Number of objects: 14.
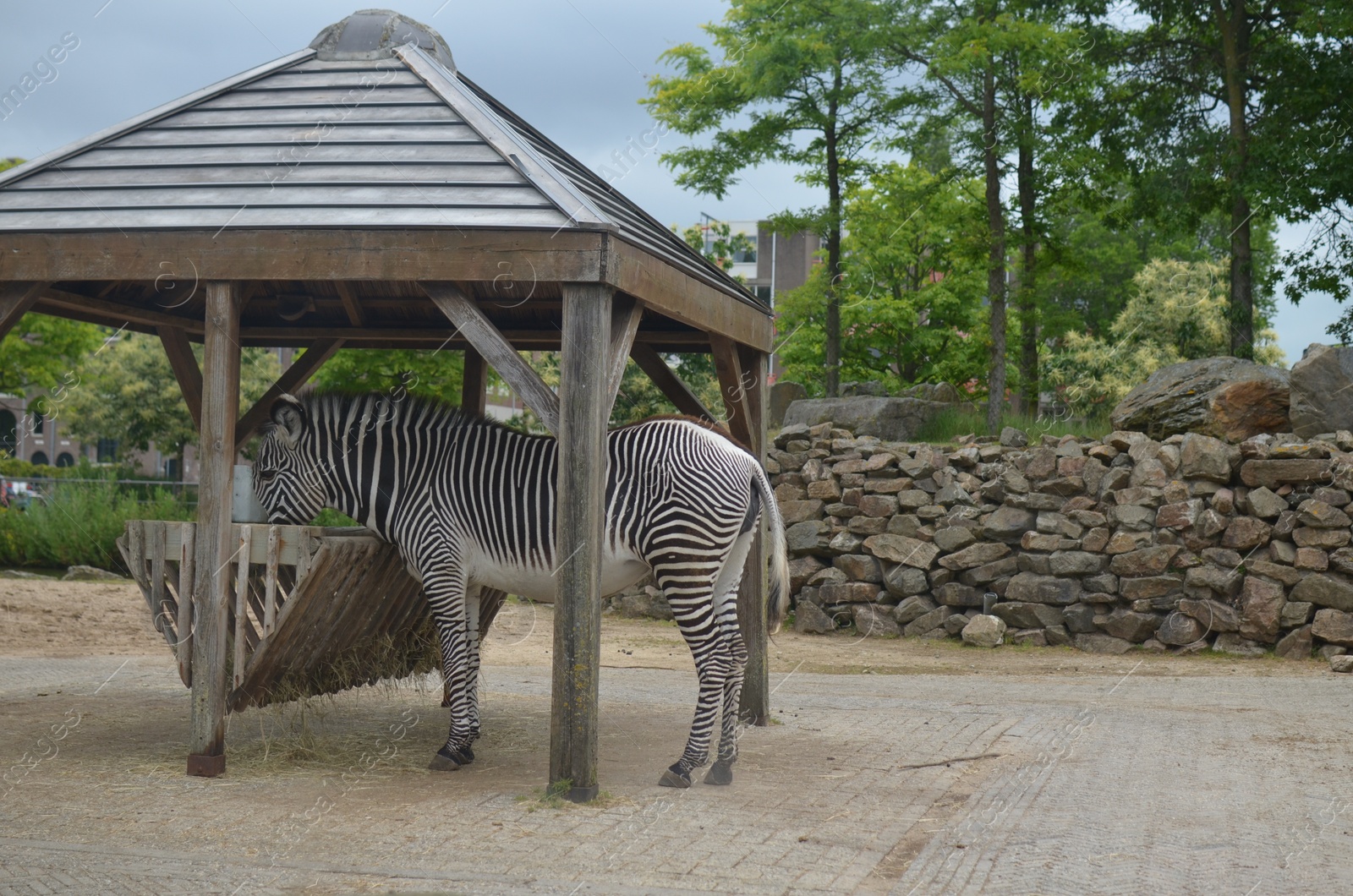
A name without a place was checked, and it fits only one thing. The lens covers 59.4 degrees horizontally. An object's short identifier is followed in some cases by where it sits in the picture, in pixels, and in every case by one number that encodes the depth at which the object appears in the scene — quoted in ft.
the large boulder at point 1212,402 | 43.29
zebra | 20.52
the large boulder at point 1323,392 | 42.32
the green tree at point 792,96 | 63.05
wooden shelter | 18.76
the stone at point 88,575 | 56.80
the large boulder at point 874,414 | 54.44
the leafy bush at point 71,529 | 58.75
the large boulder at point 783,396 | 66.49
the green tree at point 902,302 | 84.74
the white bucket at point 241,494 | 46.37
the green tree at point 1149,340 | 72.33
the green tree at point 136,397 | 101.09
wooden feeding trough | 20.99
